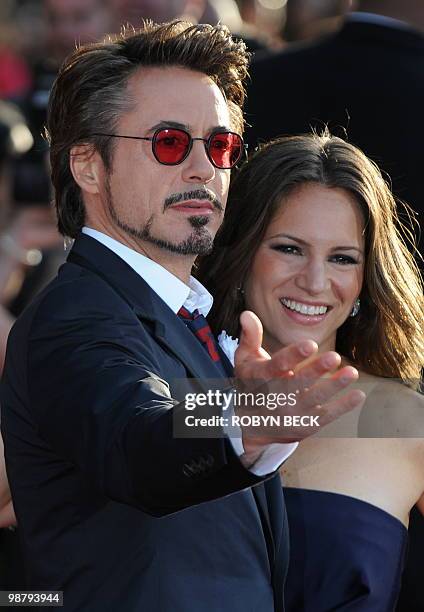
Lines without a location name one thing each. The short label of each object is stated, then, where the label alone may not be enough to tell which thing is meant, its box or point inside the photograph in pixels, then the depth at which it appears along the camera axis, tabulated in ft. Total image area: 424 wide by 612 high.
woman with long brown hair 22.34
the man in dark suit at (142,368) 13.67
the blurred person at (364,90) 26.53
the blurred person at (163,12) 40.84
